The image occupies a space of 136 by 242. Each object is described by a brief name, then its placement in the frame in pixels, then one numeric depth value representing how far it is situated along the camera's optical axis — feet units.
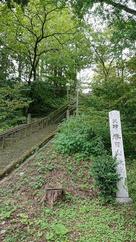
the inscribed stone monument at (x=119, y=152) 10.72
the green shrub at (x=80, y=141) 14.16
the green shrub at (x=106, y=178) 10.68
